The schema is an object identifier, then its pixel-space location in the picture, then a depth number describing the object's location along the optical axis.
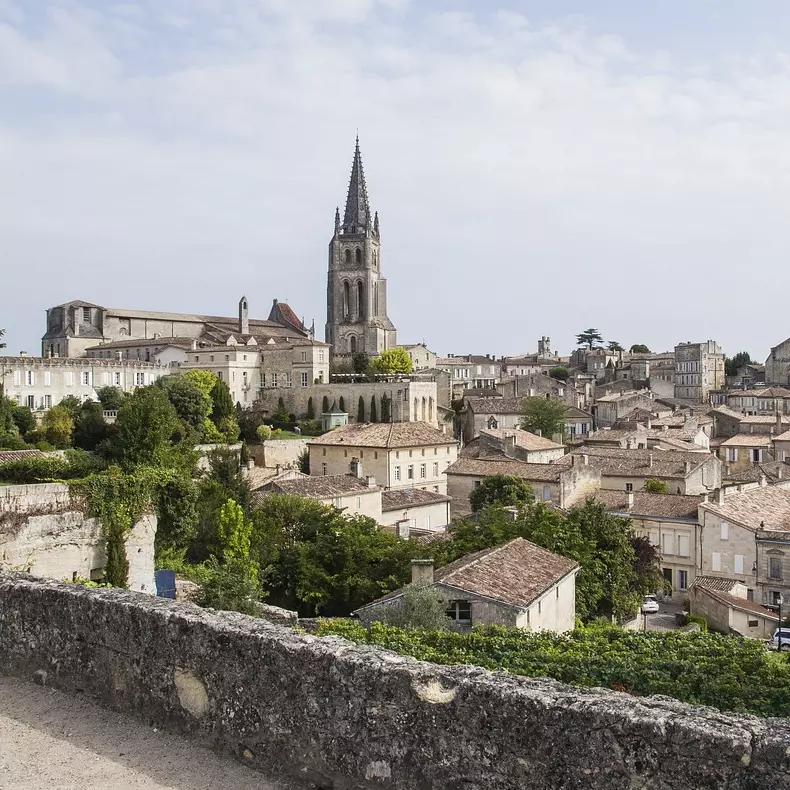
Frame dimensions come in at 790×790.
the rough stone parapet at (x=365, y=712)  4.95
